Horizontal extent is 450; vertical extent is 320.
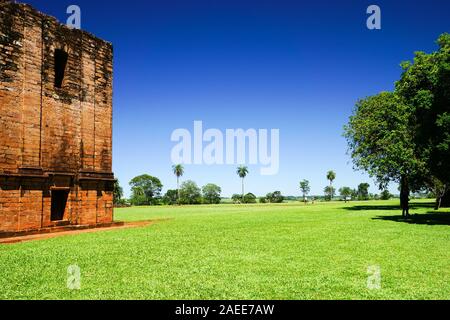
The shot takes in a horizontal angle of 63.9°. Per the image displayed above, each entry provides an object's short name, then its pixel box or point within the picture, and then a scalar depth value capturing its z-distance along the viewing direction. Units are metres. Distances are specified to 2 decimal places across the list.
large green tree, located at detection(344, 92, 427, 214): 24.25
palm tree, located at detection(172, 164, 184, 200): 133.38
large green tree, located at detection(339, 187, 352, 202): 174.12
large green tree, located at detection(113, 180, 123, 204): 105.84
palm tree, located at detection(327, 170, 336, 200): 158.50
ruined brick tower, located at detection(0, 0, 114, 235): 18.11
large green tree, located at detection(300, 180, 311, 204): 166.75
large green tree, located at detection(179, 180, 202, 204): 125.06
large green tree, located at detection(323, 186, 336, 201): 179.54
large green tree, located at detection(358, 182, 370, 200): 166.25
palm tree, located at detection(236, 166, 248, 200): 147.24
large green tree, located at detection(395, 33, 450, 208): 21.77
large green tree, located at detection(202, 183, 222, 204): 137.50
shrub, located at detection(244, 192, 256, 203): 134.35
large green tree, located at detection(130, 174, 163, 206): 125.31
